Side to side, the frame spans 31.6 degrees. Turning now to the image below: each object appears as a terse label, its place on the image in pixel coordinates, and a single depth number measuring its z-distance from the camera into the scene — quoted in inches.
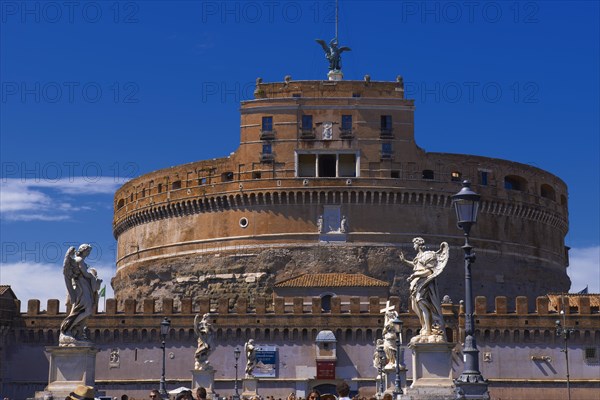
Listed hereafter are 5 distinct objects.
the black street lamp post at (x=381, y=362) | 1718.4
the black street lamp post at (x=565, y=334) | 2233.5
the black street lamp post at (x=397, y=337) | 1261.1
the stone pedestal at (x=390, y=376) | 1531.1
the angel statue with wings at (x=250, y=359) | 1915.6
